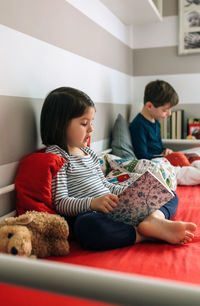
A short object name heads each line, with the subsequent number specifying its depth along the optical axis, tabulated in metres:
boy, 2.18
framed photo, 2.54
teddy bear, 0.83
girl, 1.01
